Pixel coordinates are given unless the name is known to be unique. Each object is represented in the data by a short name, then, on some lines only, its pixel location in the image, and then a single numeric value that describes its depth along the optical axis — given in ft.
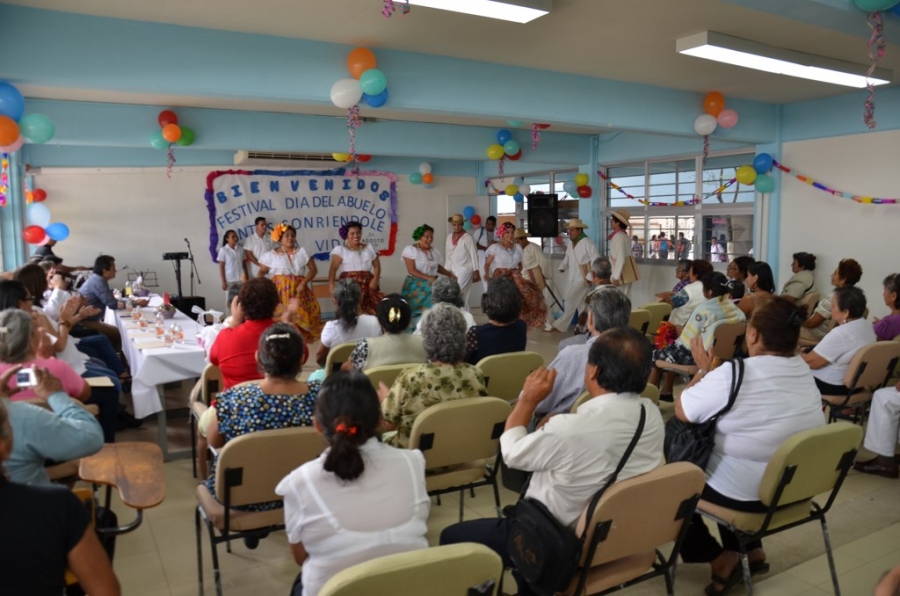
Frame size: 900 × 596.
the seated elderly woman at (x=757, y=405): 7.82
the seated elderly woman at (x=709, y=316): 14.85
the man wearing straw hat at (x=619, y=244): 27.81
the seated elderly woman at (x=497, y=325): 12.00
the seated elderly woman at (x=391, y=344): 11.27
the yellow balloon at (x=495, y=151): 29.12
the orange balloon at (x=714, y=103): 21.95
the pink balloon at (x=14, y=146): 13.70
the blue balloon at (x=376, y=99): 16.05
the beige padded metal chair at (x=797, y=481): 7.29
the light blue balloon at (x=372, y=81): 15.44
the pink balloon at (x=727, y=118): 21.95
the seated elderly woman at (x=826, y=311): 16.72
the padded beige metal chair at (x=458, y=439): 8.20
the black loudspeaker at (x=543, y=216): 31.81
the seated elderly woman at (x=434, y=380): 8.82
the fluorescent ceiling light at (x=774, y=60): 14.85
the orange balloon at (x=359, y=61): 15.66
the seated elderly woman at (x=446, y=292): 14.05
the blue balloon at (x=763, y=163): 24.38
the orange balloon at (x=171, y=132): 22.67
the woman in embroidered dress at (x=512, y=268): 29.71
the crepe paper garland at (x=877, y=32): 12.16
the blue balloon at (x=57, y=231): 27.27
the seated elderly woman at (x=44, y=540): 4.44
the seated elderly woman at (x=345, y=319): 13.55
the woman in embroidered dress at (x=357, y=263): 23.34
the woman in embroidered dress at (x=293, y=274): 22.48
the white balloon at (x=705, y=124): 21.90
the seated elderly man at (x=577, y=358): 10.28
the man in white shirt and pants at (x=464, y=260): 29.45
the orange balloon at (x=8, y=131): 13.19
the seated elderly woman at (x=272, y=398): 7.89
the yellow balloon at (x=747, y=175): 24.36
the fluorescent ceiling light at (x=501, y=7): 11.94
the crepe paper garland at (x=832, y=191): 21.41
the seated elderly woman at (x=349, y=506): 5.34
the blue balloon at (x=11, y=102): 13.30
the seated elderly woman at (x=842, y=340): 13.17
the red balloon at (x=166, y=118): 23.20
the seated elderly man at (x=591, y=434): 6.19
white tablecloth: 13.55
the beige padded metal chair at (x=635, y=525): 6.08
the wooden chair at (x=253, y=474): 7.23
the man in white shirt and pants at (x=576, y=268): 29.78
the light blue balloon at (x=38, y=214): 27.45
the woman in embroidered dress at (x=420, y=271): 25.68
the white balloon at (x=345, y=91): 15.56
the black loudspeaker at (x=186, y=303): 27.73
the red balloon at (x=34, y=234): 25.66
